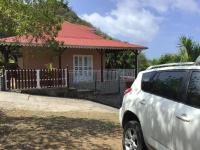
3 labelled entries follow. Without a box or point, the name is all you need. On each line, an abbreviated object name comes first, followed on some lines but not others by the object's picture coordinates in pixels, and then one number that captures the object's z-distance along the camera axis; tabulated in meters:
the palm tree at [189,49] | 8.69
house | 11.02
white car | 2.49
